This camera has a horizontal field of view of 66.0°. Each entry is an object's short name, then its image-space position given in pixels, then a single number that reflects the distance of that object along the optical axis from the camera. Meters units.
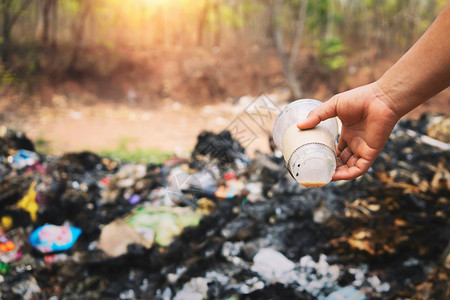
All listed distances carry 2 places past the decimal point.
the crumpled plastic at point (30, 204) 2.23
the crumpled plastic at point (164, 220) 1.96
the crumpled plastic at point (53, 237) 2.03
